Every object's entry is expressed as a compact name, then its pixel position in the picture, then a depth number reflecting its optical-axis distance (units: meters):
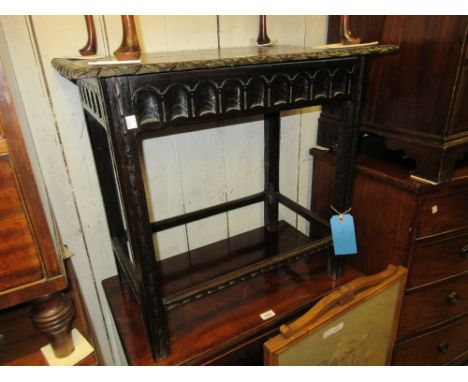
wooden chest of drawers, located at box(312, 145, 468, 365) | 1.02
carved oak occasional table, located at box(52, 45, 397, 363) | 0.66
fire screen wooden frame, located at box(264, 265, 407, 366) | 0.81
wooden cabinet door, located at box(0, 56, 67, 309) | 0.52
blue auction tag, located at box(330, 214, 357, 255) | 1.05
